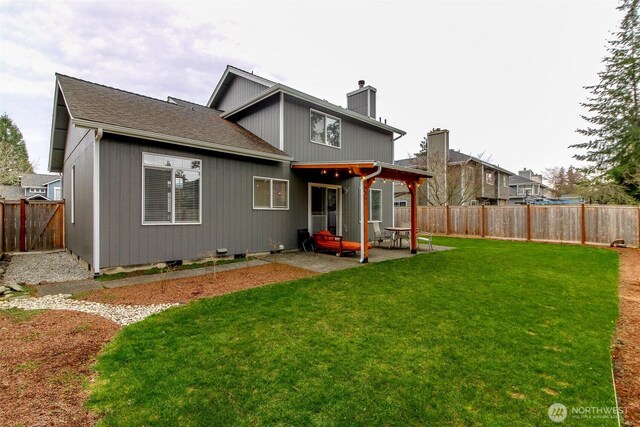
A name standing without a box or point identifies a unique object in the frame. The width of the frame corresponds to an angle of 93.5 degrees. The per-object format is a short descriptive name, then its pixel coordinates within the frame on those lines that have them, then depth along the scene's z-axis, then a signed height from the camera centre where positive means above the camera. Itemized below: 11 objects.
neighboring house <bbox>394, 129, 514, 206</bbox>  22.48 +3.01
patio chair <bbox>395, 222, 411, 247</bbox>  11.59 -0.85
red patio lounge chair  9.53 -0.98
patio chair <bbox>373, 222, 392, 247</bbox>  11.53 -0.87
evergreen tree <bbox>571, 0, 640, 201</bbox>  17.38 +6.28
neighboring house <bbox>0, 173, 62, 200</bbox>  31.79 +3.24
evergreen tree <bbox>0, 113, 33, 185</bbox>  23.50 +5.71
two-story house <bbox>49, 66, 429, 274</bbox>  6.82 +1.25
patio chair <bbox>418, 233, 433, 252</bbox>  10.83 -1.20
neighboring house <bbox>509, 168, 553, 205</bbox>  40.86 +3.46
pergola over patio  8.25 +1.21
